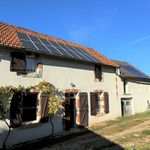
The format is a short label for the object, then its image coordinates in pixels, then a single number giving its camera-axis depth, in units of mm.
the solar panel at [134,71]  16591
